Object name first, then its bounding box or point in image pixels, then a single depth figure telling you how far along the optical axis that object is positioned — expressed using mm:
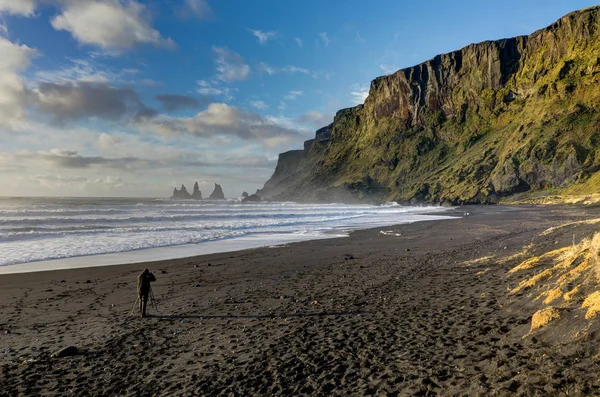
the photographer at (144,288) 10883
